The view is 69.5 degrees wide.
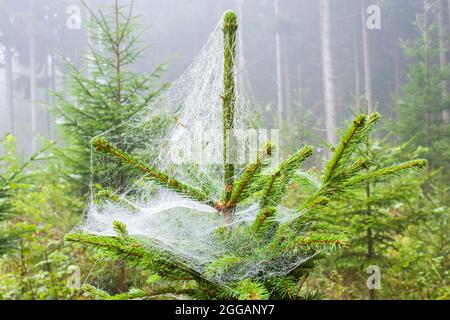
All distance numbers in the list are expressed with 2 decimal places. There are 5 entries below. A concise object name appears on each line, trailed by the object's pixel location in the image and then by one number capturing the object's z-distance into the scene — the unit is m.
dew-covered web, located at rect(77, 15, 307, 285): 1.34
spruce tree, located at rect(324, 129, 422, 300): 4.26
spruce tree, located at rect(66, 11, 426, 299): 1.17
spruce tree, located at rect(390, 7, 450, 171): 10.52
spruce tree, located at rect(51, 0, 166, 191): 4.78
